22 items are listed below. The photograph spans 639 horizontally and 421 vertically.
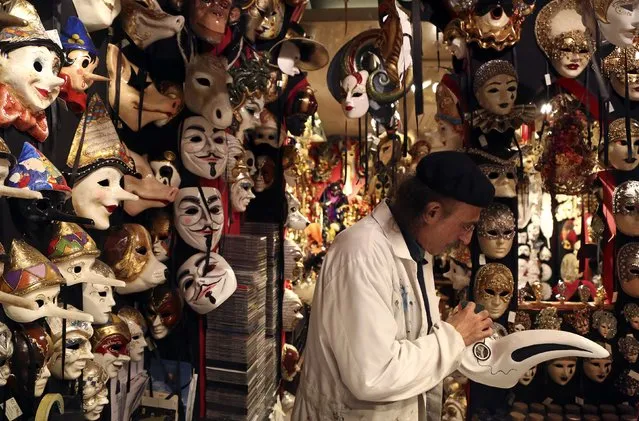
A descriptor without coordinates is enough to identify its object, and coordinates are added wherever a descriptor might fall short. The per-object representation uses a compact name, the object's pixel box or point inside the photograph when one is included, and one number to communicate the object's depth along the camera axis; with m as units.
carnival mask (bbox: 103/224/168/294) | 2.01
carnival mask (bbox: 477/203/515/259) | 2.97
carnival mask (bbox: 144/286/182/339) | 2.37
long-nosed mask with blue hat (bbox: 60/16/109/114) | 1.62
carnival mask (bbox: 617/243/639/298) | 3.24
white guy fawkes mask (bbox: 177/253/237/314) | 2.55
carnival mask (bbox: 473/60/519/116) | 2.82
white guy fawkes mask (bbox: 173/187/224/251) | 2.54
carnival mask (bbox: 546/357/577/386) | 3.35
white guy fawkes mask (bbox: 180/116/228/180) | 2.51
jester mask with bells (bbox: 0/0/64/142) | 1.33
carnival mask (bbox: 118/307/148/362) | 2.15
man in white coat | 1.38
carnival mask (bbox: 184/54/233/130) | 2.46
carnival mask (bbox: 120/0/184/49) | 2.03
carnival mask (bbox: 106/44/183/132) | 2.00
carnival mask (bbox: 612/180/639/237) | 3.16
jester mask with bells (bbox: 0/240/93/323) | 1.38
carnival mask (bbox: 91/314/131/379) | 1.84
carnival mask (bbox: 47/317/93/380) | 1.58
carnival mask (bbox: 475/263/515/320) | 3.02
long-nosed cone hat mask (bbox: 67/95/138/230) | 1.70
